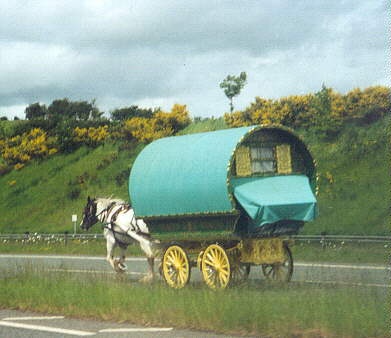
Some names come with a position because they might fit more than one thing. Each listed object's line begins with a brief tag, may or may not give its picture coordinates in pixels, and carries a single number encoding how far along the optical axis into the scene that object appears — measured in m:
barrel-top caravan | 19.00
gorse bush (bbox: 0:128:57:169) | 70.94
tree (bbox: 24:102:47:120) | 109.88
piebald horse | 23.11
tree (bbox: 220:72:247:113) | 55.06
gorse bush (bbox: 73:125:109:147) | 68.56
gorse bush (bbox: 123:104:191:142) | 62.05
